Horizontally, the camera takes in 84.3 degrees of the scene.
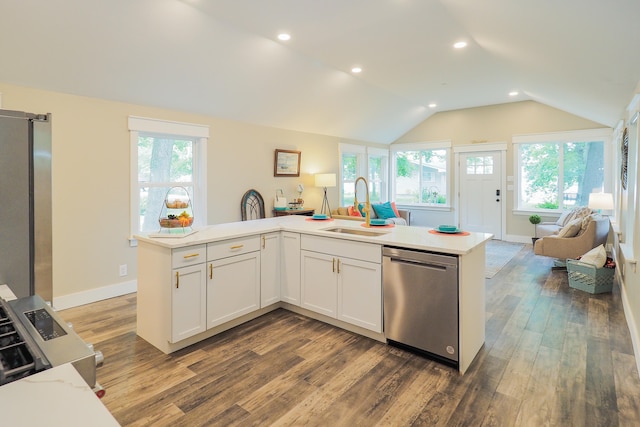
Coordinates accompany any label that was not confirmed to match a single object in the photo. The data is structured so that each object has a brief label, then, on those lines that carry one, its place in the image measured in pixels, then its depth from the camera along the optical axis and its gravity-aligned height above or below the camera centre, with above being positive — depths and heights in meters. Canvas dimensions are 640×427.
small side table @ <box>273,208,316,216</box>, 5.62 -0.04
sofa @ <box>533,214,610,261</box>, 4.60 -0.42
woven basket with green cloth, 3.99 -0.79
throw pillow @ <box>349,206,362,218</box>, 6.75 -0.06
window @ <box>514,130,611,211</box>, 6.33 +0.76
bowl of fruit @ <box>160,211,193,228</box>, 2.79 -0.09
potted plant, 6.53 -0.20
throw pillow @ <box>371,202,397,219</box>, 7.33 -0.04
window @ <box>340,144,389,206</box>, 7.56 +0.91
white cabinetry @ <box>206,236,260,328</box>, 2.79 -0.58
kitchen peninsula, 2.55 -0.55
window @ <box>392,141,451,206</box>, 8.12 +0.85
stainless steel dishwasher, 2.36 -0.65
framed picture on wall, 5.80 +0.78
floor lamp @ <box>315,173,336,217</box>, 6.32 +0.54
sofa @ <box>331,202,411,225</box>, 6.80 -0.09
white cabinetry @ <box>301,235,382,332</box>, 2.74 -0.59
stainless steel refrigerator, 1.25 +0.03
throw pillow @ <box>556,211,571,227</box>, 6.01 -0.19
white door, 7.38 +0.35
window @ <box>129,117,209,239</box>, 4.07 +0.56
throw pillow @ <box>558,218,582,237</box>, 4.76 -0.28
